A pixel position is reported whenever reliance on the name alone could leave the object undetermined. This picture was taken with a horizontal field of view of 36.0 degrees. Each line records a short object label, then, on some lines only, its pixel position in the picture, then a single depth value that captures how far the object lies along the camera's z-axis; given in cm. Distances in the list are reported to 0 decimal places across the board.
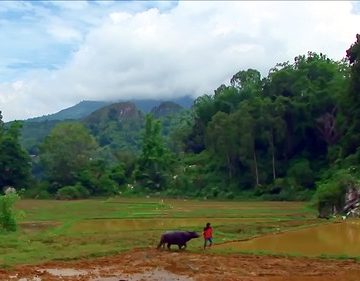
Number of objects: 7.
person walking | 2114
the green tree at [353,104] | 4728
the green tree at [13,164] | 6594
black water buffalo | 2100
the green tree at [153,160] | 6662
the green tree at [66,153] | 6749
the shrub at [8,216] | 2716
